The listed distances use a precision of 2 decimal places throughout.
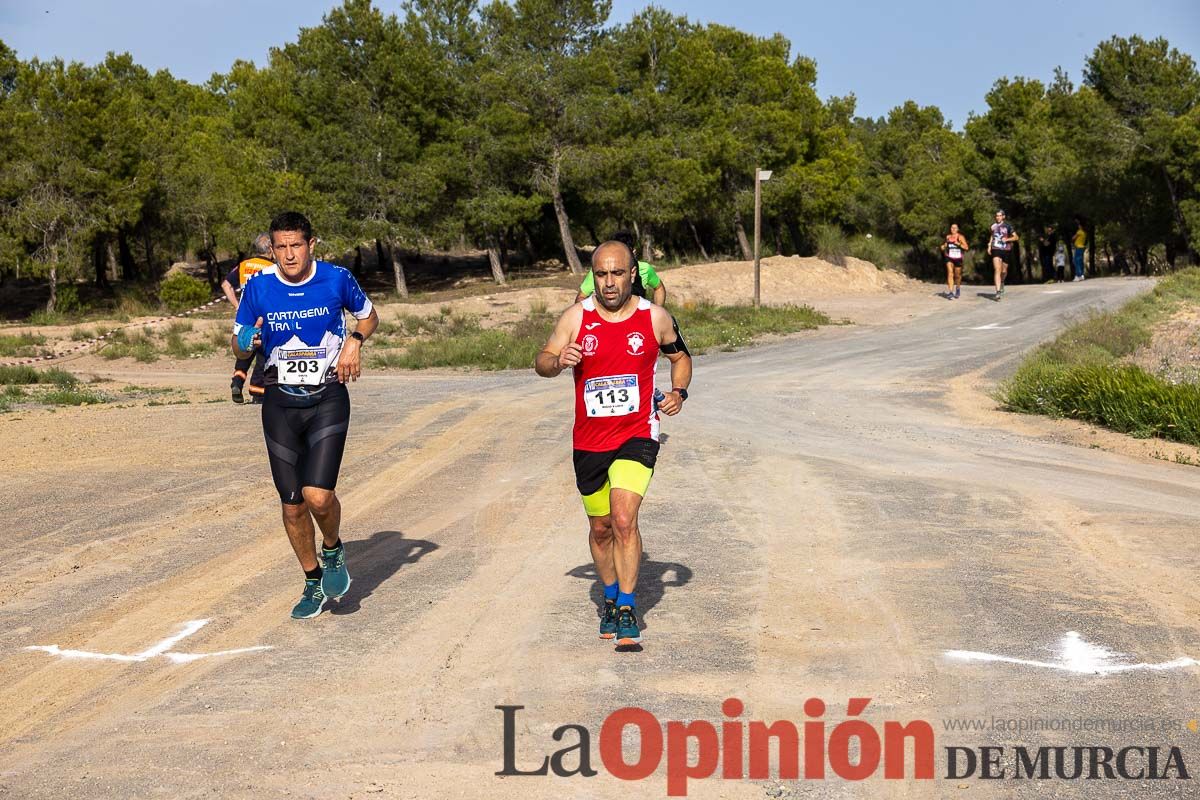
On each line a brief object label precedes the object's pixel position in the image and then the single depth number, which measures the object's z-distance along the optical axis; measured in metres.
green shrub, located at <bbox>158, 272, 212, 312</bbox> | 39.59
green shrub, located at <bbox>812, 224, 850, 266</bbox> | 45.53
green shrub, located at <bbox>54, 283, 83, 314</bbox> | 40.28
